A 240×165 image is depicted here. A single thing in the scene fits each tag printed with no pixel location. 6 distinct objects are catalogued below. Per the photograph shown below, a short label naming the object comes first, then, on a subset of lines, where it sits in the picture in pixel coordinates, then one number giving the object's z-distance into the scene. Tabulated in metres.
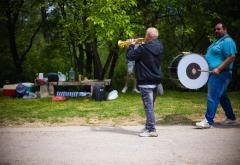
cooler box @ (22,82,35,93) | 17.73
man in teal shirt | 9.95
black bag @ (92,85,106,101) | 15.70
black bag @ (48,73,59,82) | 17.69
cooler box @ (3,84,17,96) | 17.83
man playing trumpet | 9.38
